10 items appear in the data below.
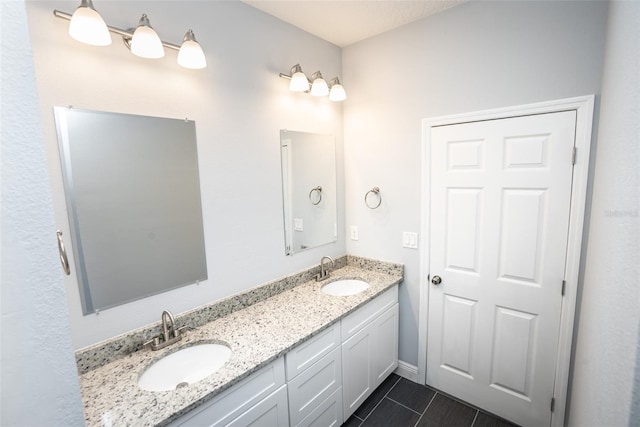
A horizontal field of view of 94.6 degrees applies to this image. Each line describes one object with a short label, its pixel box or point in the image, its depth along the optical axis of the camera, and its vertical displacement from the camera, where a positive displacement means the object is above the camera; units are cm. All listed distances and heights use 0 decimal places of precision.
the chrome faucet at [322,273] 234 -75
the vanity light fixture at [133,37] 112 +61
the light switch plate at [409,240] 228 -48
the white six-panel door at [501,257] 173 -53
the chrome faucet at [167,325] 147 -72
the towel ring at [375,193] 242 -15
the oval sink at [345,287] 234 -87
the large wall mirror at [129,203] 126 -10
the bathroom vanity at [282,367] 114 -84
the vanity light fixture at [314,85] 197 +66
